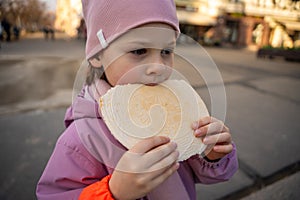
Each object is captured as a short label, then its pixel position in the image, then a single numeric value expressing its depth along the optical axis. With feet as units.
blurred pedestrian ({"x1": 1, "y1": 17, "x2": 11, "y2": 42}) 38.07
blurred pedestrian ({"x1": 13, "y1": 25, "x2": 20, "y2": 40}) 51.42
